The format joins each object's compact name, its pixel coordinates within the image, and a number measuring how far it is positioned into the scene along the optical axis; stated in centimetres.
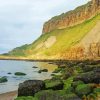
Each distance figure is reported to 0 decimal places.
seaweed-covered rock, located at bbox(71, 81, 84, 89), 1058
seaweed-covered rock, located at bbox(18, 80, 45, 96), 1059
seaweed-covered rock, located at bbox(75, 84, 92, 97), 958
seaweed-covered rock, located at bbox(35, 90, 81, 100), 817
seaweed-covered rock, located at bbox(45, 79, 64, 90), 1097
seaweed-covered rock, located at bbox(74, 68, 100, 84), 1132
